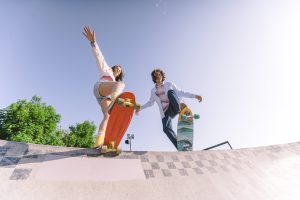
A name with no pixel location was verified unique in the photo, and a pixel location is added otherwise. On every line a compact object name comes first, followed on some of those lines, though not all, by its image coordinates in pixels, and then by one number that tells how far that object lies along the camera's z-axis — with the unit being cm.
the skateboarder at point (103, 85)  271
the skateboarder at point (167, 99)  337
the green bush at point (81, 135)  1878
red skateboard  264
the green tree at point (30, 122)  1382
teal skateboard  325
